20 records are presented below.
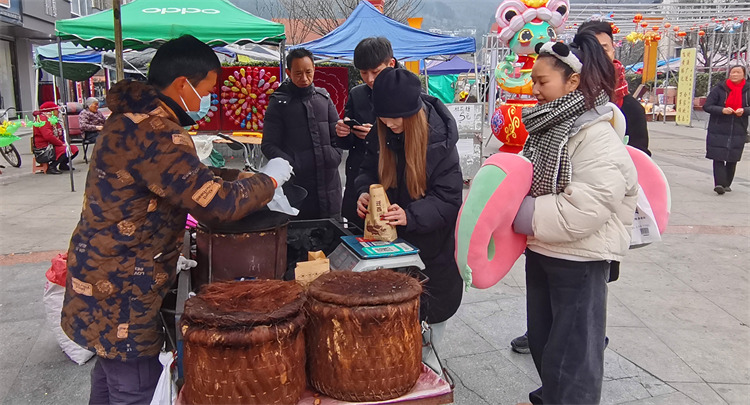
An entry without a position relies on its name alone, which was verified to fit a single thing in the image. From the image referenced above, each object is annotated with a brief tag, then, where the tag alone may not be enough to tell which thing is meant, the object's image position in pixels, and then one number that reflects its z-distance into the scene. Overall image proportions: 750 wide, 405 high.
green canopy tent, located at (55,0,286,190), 4.71
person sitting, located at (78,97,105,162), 12.11
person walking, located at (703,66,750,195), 7.94
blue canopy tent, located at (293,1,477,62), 7.79
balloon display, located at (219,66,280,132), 8.84
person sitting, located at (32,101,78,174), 10.52
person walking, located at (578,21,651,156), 3.58
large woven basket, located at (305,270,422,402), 1.75
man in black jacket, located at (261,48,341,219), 4.05
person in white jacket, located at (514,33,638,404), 2.12
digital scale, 2.22
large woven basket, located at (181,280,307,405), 1.64
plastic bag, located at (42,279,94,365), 3.37
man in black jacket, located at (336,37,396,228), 3.26
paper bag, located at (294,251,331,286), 2.21
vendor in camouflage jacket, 1.84
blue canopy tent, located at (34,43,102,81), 11.97
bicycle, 11.55
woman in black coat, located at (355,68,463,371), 2.49
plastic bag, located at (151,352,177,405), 1.84
